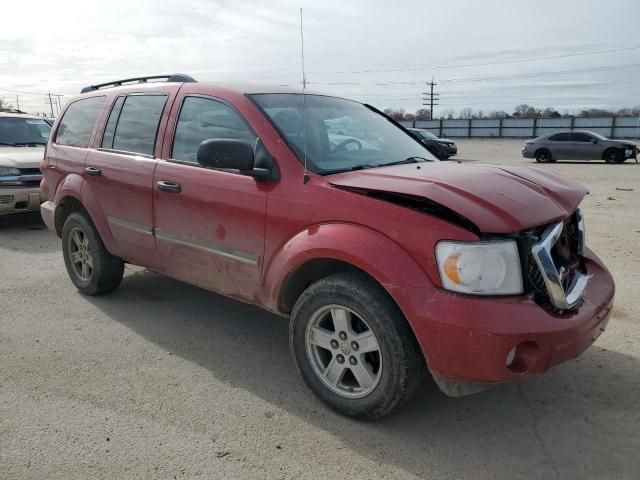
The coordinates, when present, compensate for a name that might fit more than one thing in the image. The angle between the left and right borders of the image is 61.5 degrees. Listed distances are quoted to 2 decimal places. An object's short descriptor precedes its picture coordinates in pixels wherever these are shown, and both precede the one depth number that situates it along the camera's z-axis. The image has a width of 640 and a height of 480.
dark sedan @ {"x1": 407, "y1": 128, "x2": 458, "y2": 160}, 24.49
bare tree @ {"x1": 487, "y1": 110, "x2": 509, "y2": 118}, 62.67
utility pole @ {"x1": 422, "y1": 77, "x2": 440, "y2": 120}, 79.12
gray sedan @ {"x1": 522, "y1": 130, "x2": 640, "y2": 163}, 21.39
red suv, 2.53
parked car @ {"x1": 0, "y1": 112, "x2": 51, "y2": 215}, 7.88
